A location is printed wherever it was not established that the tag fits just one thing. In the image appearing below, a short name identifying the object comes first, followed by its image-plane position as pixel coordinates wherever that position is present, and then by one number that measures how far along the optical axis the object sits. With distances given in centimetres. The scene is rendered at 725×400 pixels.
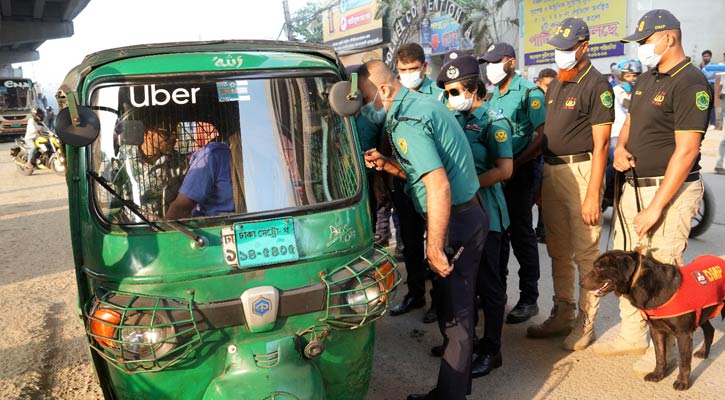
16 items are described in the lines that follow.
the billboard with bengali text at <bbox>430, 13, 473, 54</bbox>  2282
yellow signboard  1516
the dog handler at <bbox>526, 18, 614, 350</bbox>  367
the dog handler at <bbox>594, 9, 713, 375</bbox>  315
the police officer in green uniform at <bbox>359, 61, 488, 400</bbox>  275
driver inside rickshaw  261
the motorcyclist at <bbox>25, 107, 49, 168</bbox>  1534
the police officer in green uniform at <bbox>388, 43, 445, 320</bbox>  486
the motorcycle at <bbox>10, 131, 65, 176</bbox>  1527
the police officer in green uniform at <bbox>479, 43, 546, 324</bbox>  434
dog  323
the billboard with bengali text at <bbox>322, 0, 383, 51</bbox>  3050
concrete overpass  3177
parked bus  2889
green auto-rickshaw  246
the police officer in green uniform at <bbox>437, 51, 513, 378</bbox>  348
